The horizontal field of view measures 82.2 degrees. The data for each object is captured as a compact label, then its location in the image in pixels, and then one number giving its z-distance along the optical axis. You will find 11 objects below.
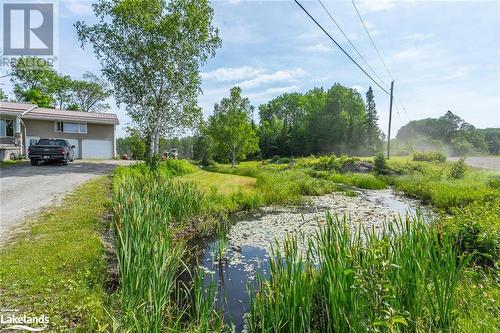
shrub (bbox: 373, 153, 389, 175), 22.82
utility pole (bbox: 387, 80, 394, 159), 28.39
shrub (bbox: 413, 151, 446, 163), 27.28
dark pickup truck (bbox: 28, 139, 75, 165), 17.27
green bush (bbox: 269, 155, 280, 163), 44.47
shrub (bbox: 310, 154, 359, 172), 26.73
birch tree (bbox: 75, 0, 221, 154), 18.98
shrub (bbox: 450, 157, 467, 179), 17.54
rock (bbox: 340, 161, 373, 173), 25.59
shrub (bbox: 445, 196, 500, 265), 5.00
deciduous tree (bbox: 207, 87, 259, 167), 36.00
